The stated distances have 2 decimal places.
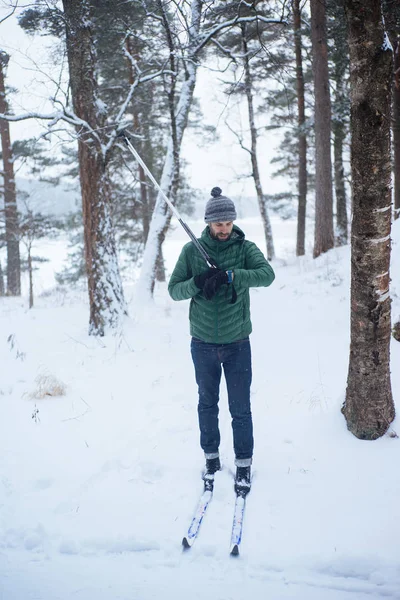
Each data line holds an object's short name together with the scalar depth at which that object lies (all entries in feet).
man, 9.87
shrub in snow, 15.84
